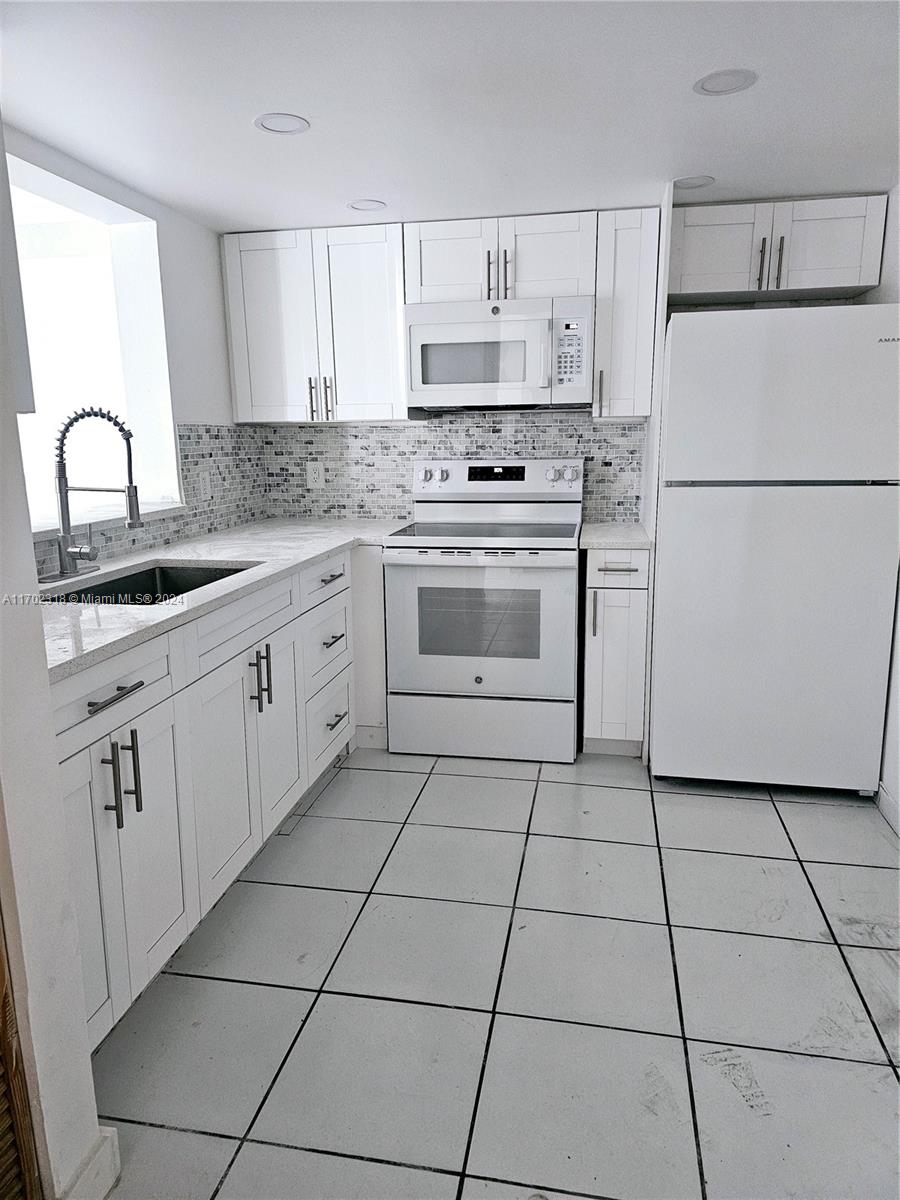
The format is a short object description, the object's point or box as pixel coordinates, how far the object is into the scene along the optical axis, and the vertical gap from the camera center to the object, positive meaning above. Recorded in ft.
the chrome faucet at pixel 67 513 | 7.29 -0.63
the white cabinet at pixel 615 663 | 10.09 -2.83
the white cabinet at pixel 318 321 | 10.85 +1.64
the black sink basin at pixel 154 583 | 8.01 -1.46
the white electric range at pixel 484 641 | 10.01 -2.55
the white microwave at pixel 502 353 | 10.34 +1.12
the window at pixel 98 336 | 8.96 +1.27
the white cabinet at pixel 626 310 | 10.11 +1.62
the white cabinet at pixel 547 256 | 10.25 +2.32
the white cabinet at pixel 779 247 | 9.58 +2.27
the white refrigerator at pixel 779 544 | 8.43 -1.18
